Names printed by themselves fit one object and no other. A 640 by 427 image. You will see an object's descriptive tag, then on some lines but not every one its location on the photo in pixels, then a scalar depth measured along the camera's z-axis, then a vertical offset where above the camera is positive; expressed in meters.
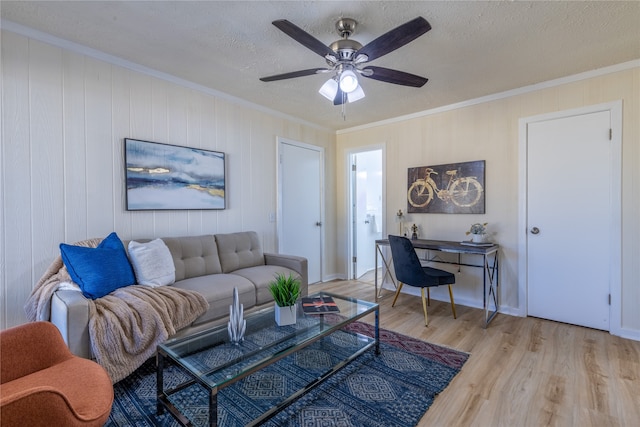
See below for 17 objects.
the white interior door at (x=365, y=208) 4.69 +0.01
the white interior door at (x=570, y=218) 2.66 -0.10
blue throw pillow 1.95 -0.39
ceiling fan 1.59 +0.95
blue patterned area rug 1.59 -1.12
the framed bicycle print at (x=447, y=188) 3.35 +0.24
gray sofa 1.70 -0.60
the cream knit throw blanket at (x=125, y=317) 1.75 -0.68
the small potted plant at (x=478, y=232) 3.12 -0.25
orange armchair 0.91 -0.67
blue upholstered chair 2.85 -0.63
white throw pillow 2.26 -0.42
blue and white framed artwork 2.58 +0.32
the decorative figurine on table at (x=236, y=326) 1.74 -0.69
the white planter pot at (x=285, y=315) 1.93 -0.69
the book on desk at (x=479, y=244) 3.01 -0.37
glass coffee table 1.38 -0.76
